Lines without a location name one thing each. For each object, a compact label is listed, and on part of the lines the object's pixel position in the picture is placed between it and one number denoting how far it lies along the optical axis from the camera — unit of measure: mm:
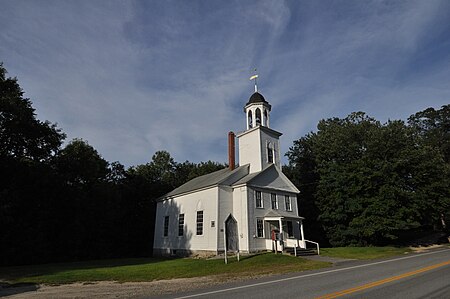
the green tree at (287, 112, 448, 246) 31062
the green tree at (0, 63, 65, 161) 25547
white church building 25094
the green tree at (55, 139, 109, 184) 33312
